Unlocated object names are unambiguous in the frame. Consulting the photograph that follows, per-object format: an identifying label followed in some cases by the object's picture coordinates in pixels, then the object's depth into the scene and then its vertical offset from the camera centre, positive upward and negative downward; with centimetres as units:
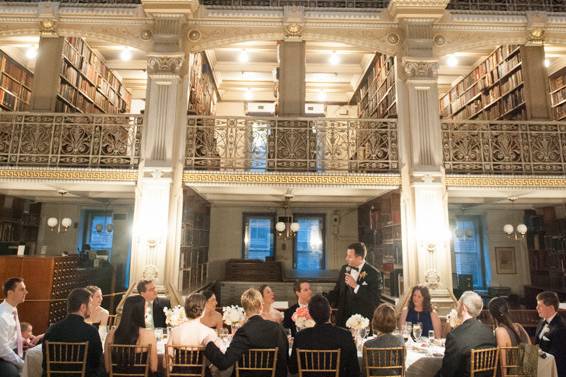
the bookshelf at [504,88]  715 +353
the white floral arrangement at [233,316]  383 -66
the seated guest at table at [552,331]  362 -74
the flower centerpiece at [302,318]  397 -73
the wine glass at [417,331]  401 -82
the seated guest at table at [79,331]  317 -69
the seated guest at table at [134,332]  317 -70
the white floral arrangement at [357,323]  375 -70
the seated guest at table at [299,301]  484 -63
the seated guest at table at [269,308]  446 -67
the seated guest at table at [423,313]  470 -74
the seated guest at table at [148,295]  453 -55
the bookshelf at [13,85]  788 +355
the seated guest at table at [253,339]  291 -71
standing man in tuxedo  463 -39
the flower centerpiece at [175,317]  394 -70
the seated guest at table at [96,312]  419 -74
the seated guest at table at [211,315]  464 -81
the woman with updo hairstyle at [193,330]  319 -68
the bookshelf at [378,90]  777 +386
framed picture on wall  985 -14
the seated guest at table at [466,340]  319 -73
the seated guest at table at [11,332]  356 -82
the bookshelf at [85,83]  756 +380
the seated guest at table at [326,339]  298 -68
